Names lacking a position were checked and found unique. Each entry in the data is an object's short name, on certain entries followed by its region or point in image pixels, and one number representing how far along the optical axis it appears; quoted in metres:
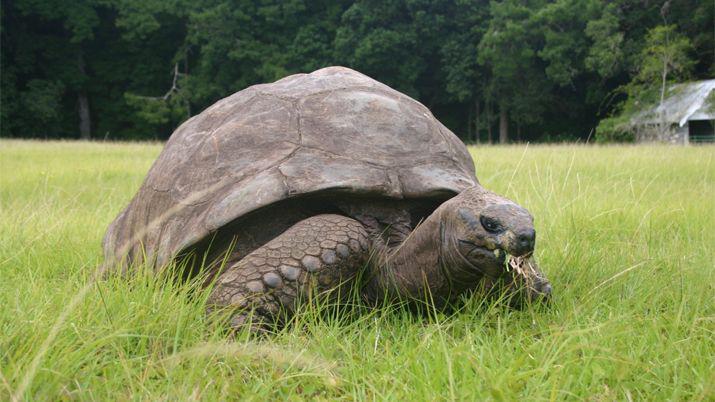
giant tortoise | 1.89
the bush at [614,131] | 23.67
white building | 22.77
